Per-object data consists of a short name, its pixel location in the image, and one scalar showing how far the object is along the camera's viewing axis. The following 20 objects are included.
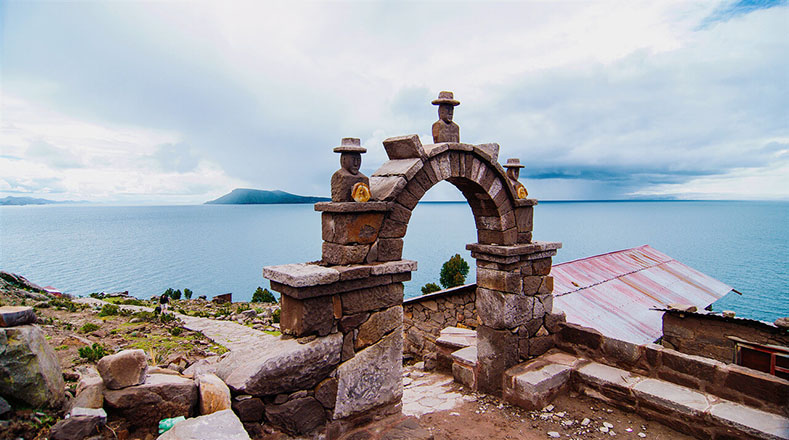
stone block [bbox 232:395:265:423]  3.62
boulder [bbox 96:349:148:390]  3.22
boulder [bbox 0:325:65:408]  3.02
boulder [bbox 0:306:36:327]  3.21
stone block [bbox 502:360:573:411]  5.82
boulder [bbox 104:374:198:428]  3.20
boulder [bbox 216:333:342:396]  3.66
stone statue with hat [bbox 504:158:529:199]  6.71
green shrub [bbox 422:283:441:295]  24.03
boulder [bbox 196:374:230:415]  3.47
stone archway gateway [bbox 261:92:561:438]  3.98
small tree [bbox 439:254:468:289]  27.91
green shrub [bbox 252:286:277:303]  28.33
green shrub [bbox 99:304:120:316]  15.42
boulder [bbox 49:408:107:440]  2.81
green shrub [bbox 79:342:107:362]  8.73
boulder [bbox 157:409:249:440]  2.88
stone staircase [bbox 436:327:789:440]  4.76
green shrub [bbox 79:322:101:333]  12.29
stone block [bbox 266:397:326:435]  3.77
